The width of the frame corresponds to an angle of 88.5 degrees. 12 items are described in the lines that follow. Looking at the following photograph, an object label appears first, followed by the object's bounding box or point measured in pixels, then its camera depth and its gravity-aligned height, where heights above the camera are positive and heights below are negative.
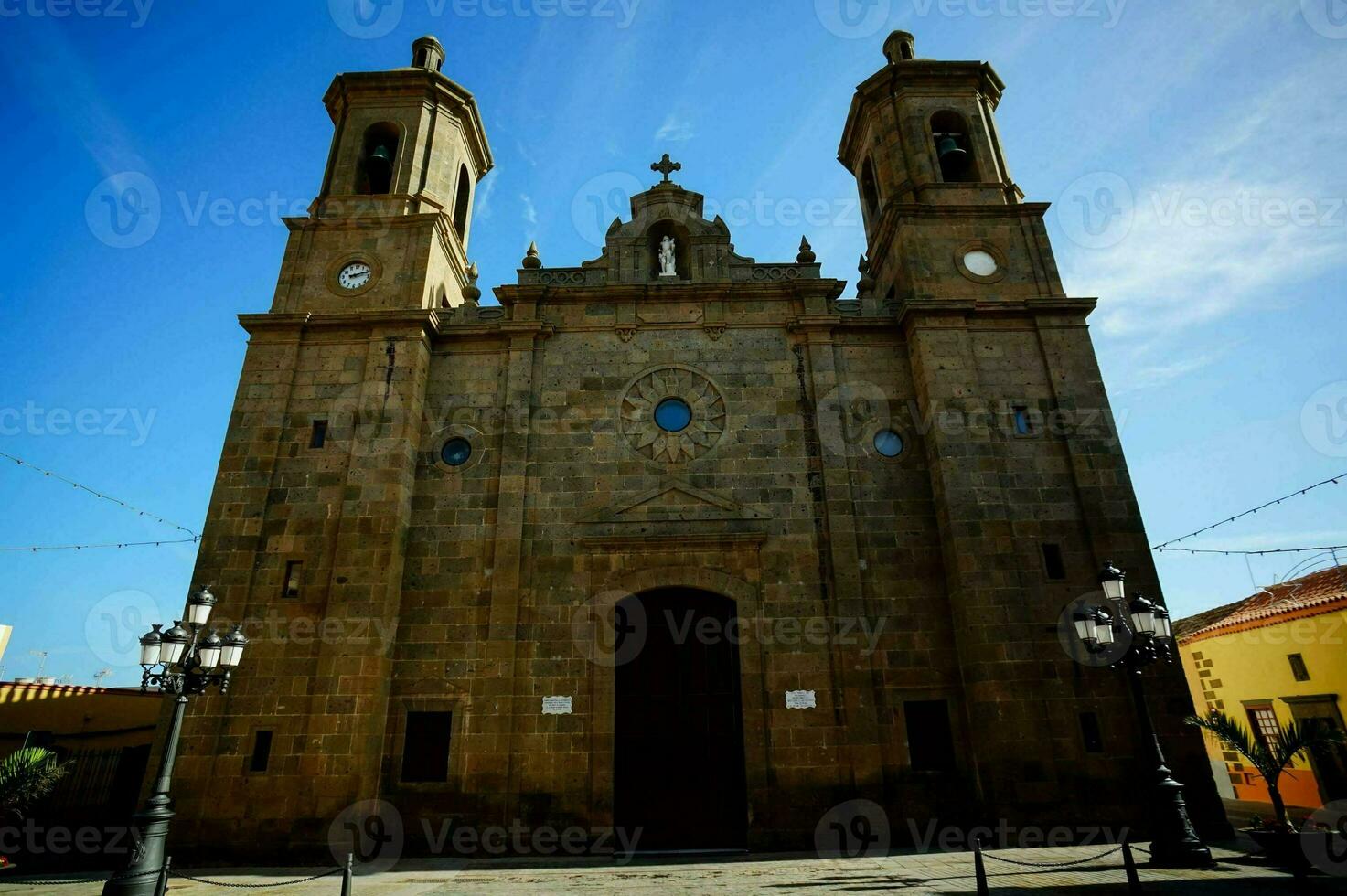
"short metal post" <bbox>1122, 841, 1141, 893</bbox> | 8.25 -1.59
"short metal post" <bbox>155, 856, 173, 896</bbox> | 9.05 -1.51
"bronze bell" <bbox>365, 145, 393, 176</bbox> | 19.88 +15.88
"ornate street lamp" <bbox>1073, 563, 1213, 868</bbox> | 10.54 +1.06
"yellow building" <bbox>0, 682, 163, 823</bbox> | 14.73 +0.58
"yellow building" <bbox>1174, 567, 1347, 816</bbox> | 18.17 +1.64
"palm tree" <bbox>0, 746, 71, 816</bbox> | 11.14 -0.24
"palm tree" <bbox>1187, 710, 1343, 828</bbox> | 10.82 -0.21
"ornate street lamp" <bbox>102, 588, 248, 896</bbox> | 9.28 +1.14
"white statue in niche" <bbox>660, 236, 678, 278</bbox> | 18.73 +12.21
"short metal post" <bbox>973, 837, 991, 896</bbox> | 8.75 -1.55
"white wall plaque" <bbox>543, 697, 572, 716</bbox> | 14.22 +0.80
